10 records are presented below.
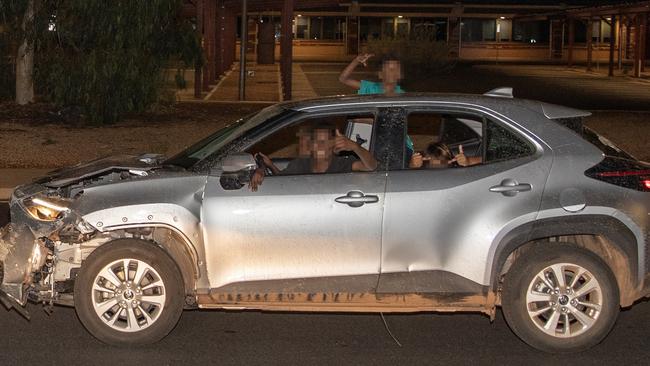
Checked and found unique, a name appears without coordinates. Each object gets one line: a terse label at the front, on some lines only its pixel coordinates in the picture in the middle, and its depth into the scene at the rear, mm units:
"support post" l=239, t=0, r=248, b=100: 26042
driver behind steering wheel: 7066
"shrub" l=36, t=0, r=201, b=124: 19984
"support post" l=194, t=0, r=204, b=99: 26928
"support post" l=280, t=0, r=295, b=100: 28886
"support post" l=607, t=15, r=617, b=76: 43094
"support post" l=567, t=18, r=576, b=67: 51078
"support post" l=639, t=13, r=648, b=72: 42000
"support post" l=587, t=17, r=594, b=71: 47688
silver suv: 6793
